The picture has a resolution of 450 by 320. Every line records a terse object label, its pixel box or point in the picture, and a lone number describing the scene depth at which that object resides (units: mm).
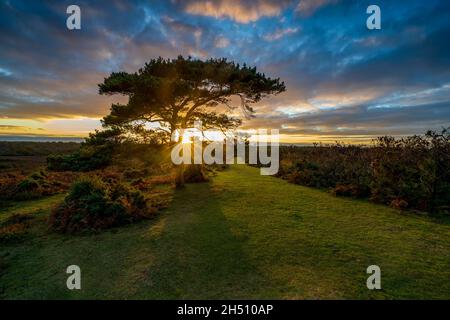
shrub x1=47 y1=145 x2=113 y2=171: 12502
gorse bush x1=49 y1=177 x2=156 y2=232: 9508
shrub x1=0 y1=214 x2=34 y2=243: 8642
